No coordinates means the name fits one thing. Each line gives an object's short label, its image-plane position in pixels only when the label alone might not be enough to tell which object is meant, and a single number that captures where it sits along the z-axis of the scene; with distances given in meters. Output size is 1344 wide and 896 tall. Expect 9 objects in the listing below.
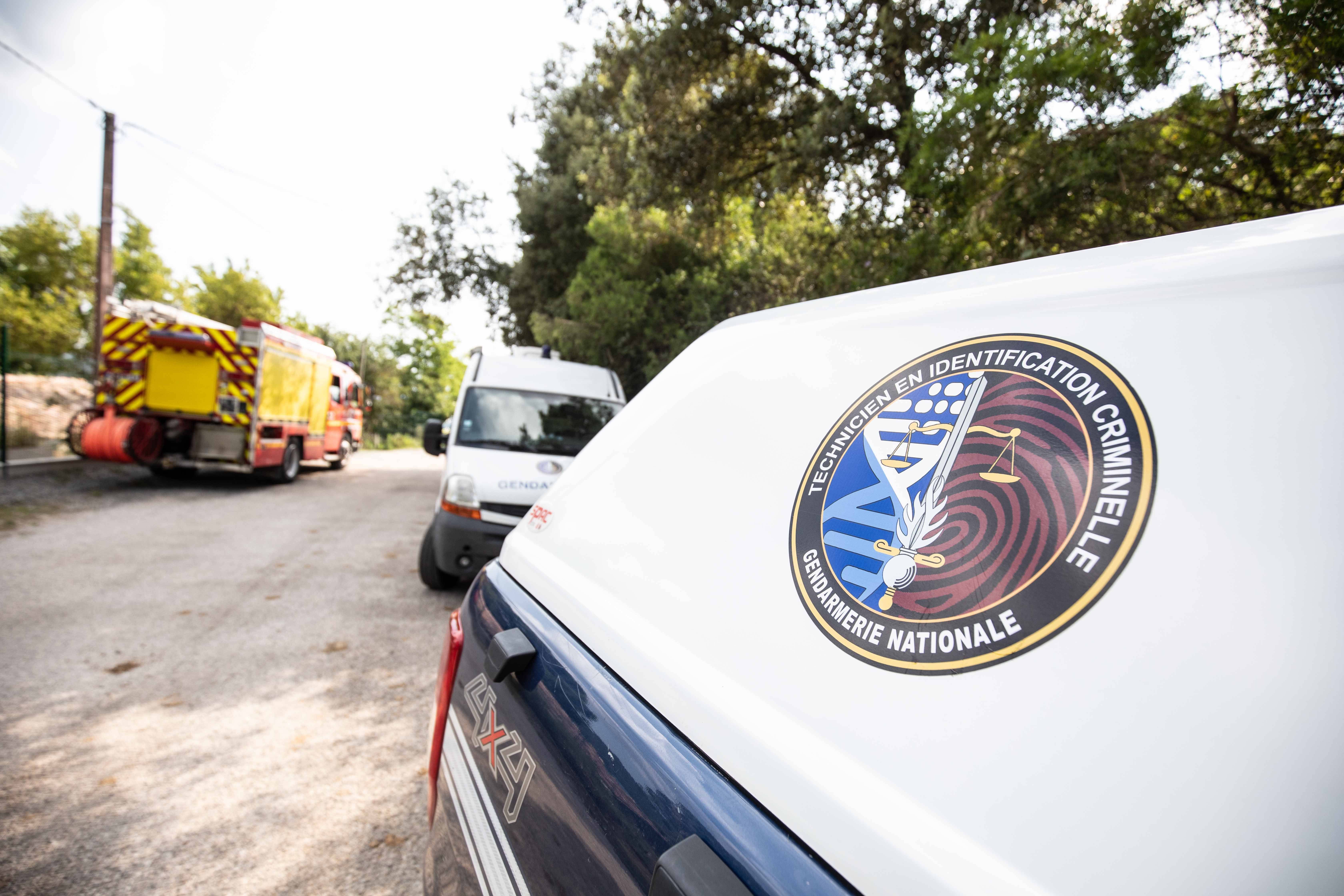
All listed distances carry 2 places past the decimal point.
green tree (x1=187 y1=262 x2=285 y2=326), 30.59
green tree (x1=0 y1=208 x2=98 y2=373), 23.72
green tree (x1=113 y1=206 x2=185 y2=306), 28.94
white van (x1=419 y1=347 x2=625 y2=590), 5.11
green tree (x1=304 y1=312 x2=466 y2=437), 37.16
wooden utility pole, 12.59
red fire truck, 9.73
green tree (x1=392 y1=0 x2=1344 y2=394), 3.88
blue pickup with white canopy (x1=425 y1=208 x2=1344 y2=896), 0.53
